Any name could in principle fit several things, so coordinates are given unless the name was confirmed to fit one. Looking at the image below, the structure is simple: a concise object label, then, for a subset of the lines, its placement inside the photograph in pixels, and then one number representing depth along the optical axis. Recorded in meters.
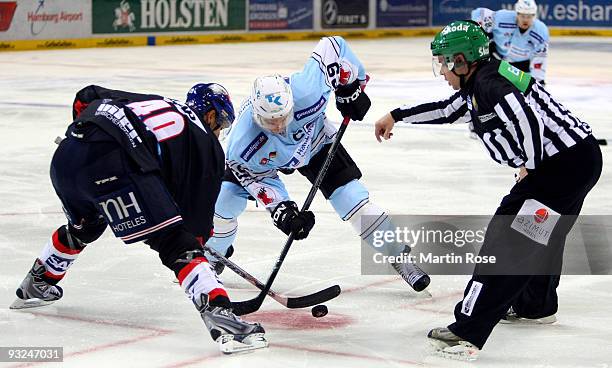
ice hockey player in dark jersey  7.59
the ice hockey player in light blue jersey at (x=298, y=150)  9.15
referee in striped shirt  7.75
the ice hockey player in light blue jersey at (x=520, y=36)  21.25
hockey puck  8.91
